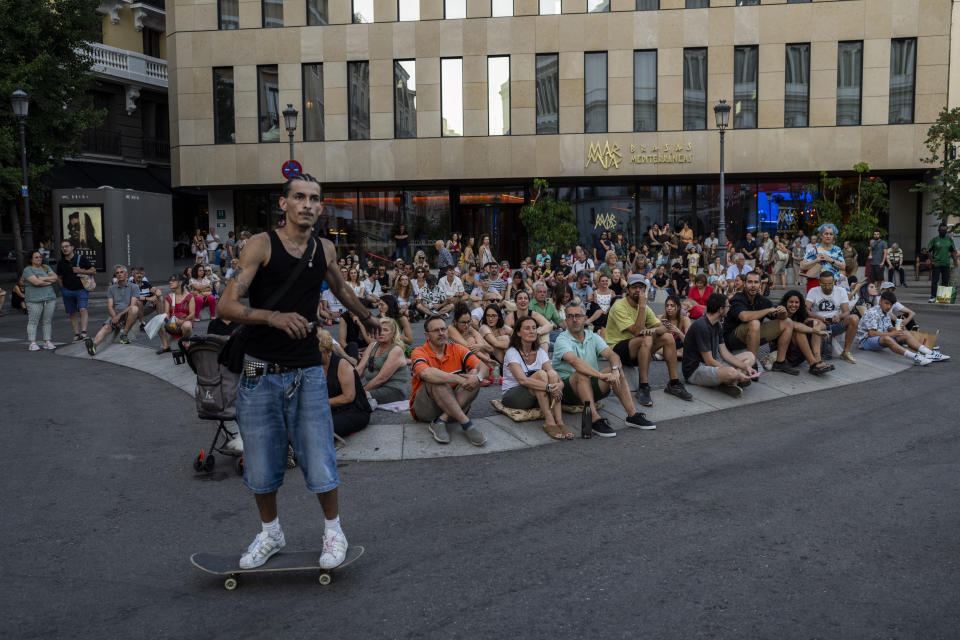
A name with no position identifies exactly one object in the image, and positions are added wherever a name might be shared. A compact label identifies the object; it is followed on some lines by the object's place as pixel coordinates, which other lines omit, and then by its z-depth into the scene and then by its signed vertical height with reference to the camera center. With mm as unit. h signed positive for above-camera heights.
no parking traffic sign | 20453 +1890
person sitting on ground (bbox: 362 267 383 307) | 19972 -1075
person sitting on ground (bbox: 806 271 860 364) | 12008 -1020
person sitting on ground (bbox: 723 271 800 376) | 10773 -1093
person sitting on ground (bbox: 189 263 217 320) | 14500 -910
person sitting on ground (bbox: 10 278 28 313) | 20188 -1453
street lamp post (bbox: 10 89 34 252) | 22000 +3422
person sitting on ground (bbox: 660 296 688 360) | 11062 -1062
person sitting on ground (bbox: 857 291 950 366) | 12391 -1444
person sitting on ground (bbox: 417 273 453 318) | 18016 -1326
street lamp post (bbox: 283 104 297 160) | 24422 +3711
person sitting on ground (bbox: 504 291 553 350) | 11375 -1088
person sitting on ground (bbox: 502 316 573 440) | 8383 -1430
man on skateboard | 4355 -726
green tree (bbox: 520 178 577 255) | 28500 +615
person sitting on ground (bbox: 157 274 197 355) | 13719 -1098
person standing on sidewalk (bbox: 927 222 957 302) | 19516 -301
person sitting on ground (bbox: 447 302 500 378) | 10172 -1146
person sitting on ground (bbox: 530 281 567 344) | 12453 -1011
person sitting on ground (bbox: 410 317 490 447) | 7988 -1396
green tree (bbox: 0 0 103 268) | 25109 +5259
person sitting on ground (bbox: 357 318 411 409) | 9578 -1522
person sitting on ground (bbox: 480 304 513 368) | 11000 -1262
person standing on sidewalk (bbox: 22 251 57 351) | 14484 -950
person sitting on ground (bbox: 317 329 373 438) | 7934 -1449
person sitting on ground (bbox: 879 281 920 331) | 12777 -1098
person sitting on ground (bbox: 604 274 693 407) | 9664 -1146
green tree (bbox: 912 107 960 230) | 21844 +1989
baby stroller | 7152 -1277
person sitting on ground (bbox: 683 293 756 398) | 9859 -1434
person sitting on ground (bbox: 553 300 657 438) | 8516 -1385
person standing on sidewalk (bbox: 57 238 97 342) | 15289 -899
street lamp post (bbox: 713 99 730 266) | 24167 +3679
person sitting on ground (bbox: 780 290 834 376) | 11070 -1276
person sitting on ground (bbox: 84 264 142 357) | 15016 -1222
